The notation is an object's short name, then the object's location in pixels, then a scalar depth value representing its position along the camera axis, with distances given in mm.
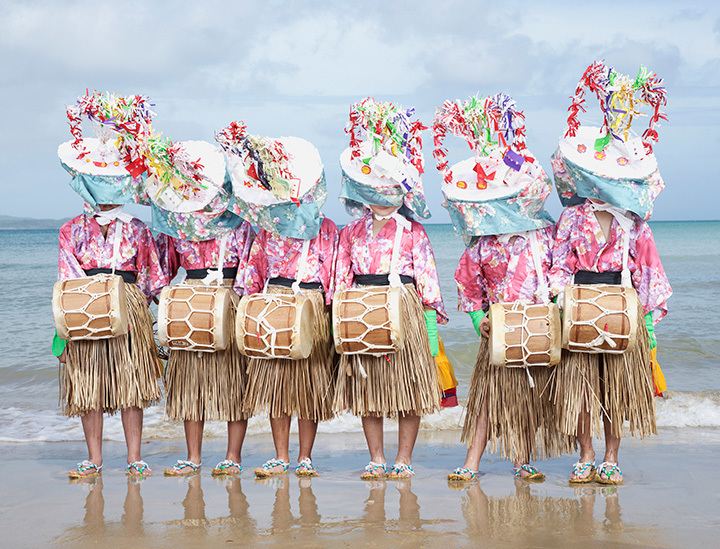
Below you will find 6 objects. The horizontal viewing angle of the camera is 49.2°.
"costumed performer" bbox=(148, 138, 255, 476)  3871
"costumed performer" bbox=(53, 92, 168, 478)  3900
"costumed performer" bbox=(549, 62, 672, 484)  3428
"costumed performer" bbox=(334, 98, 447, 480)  3654
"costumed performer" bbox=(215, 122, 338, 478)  3709
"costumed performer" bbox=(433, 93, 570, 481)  3537
